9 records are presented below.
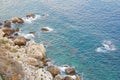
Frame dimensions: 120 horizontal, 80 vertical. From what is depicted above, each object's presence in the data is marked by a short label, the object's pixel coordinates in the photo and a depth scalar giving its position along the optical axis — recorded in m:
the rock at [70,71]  57.37
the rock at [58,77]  54.33
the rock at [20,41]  67.25
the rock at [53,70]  56.27
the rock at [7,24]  77.64
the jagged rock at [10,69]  34.69
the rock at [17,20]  80.62
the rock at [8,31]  73.03
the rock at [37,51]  61.50
